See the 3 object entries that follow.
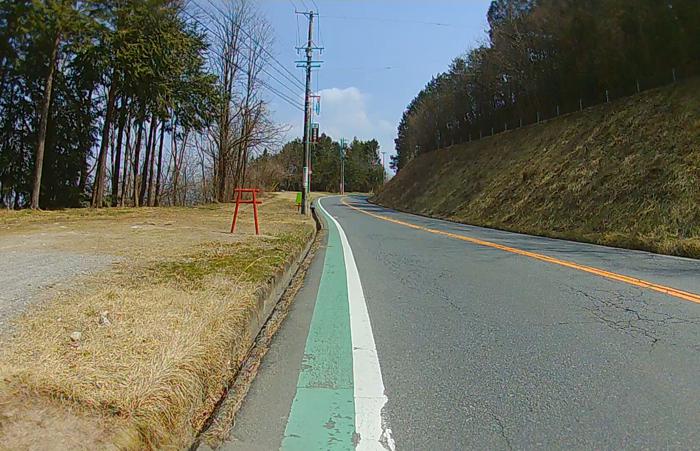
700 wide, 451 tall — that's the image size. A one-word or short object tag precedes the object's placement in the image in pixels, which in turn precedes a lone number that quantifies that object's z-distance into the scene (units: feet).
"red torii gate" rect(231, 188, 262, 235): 45.08
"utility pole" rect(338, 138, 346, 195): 312.50
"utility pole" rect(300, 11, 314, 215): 81.00
